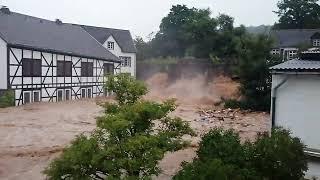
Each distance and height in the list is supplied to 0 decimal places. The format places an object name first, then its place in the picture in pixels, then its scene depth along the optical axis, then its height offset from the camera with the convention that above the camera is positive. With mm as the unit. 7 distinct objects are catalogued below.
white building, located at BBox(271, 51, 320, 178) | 9805 -913
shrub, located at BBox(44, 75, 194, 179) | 6754 -1510
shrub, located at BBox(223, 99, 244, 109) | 30498 -3023
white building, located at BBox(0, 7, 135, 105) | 27438 +365
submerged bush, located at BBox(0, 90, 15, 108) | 26297 -2507
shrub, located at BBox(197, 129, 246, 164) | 7641 -1703
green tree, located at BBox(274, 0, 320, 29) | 64438 +9475
